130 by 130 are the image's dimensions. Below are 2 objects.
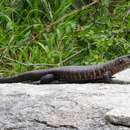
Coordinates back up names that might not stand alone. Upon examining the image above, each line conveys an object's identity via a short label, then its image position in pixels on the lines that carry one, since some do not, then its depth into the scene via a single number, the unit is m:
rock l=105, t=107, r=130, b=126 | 4.04
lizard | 5.80
